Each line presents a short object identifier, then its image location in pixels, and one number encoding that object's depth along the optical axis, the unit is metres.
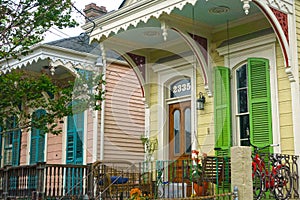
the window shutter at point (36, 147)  13.28
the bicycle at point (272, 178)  6.68
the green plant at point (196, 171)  6.75
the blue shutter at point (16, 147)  14.12
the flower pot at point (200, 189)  7.29
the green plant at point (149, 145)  10.22
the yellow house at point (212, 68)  7.73
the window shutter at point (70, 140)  12.30
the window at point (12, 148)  14.19
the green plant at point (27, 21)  6.54
